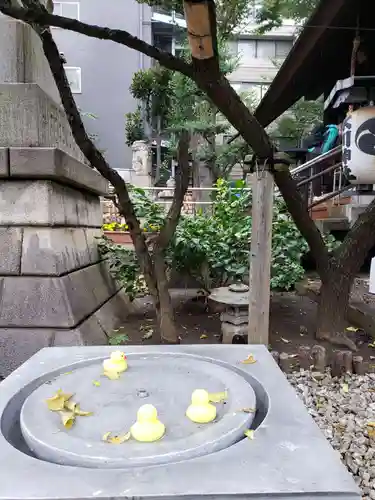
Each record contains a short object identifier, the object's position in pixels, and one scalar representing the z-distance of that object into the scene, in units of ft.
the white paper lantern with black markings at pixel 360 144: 12.32
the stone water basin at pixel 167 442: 2.96
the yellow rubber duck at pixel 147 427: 3.63
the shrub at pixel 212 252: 15.43
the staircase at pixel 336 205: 23.62
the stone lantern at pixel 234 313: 12.48
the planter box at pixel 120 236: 26.32
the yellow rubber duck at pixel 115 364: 5.19
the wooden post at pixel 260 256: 11.16
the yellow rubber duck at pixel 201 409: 3.99
